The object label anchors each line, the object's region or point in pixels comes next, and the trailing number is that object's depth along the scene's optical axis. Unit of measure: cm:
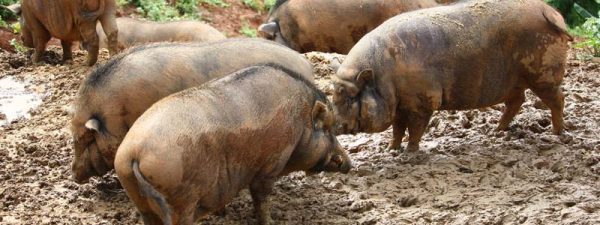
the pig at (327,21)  1767
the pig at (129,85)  1234
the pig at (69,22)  2019
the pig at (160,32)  2279
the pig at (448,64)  1350
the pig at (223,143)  985
